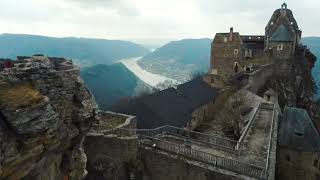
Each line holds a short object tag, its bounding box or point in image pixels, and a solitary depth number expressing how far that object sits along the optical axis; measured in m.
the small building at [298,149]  16.75
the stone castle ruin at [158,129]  6.02
